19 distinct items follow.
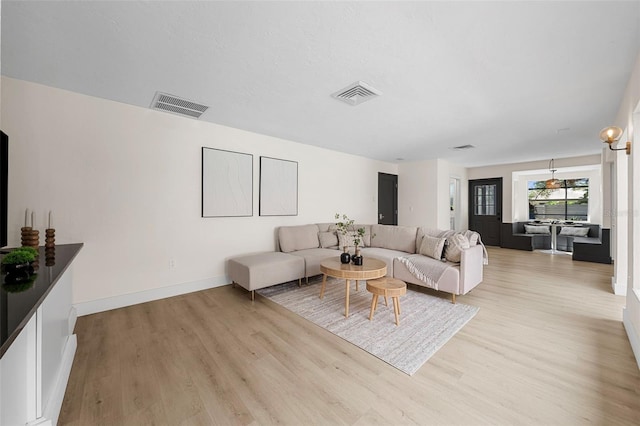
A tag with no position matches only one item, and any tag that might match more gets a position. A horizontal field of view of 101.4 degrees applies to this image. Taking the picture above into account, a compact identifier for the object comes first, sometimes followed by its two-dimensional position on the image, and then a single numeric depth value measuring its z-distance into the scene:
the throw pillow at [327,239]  4.86
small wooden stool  2.71
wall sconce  2.69
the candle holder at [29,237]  2.11
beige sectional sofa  3.34
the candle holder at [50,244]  2.08
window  7.86
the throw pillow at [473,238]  3.68
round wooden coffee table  2.94
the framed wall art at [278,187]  4.45
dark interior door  6.92
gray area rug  2.24
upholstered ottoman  3.41
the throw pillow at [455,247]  3.43
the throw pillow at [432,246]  3.69
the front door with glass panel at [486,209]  7.95
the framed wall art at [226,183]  3.78
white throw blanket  3.43
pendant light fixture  6.78
